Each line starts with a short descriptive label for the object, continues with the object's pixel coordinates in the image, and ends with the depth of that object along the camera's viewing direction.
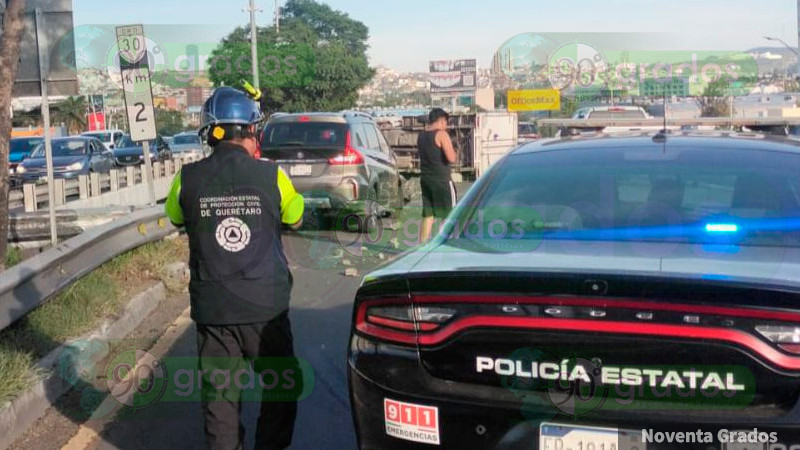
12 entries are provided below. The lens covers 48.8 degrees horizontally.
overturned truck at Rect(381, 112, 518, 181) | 22.59
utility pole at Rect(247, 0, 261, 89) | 36.91
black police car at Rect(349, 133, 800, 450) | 2.83
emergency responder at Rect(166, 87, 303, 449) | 3.98
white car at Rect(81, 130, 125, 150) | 36.90
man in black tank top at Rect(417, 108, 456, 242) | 10.73
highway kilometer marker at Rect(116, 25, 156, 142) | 11.91
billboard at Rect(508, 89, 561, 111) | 34.28
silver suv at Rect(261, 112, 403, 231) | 12.96
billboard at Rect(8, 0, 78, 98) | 9.27
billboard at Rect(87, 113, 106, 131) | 61.38
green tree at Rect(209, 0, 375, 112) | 51.34
